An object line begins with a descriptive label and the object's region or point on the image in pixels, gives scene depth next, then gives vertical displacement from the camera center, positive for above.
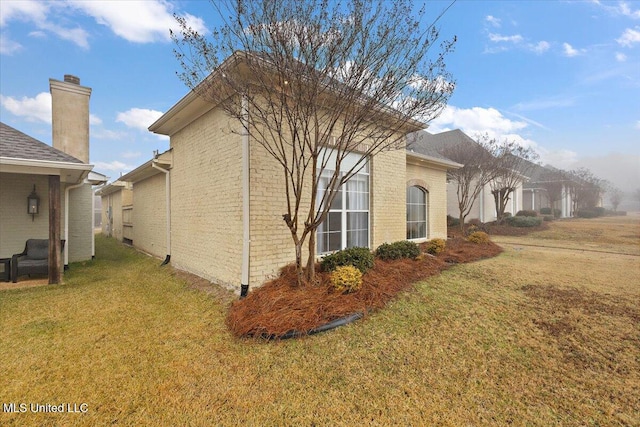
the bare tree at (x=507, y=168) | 17.23 +3.01
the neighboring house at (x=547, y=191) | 29.30 +2.47
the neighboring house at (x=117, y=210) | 14.08 +0.31
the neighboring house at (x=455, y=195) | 20.59 +1.44
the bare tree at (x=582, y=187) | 30.23 +3.01
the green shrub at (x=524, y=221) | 19.22 -0.49
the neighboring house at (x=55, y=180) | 6.50 +1.05
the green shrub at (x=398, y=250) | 7.54 -1.00
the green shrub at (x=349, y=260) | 5.69 -0.94
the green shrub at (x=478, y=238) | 11.88 -1.02
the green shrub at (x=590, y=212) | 31.48 +0.21
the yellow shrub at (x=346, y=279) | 4.95 -1.17
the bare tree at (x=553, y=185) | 29.06 +3.10
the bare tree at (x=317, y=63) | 4.30 +2.53
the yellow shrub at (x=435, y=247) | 9.35 -1.10
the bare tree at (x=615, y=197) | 45.89 +2.79
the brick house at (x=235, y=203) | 5.51 +0.32
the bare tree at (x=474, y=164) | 16.44 +2.98
